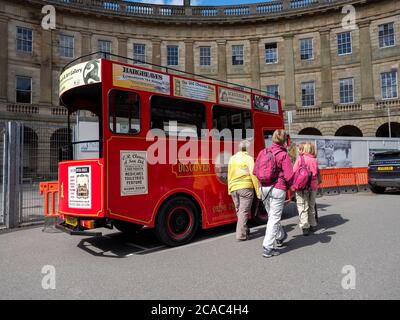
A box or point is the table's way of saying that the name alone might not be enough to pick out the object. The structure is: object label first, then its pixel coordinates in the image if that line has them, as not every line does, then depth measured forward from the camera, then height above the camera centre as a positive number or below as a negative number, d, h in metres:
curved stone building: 25.66 +10.84
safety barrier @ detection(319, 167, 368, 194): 14.45 -0.44
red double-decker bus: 5.32 +0.43
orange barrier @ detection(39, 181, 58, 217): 7.66 -0.40
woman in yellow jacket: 6.14 -0.21
